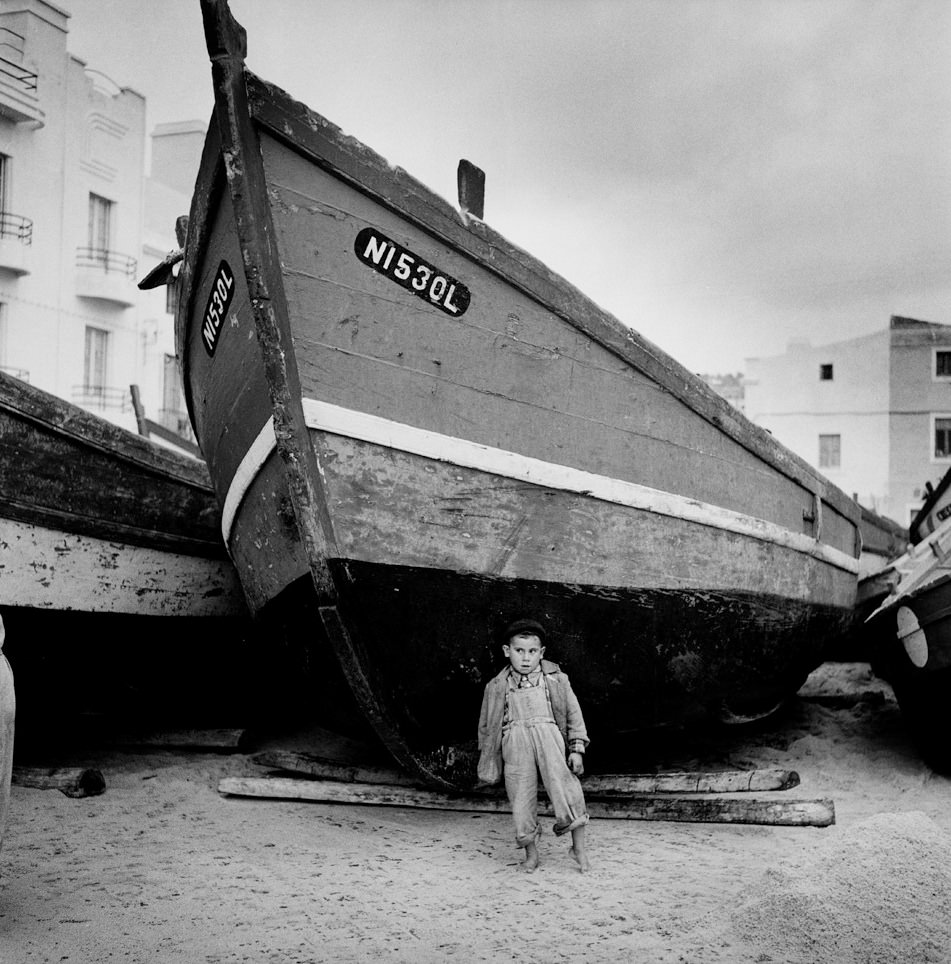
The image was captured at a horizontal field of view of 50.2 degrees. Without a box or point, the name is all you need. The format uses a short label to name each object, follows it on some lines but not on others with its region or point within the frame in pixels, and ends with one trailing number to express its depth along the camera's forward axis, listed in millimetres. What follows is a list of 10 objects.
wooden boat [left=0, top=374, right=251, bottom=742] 4602
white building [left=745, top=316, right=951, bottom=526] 20422
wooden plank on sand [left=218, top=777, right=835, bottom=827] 3920
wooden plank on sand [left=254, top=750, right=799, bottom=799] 4281
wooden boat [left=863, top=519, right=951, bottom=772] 4566
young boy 3518
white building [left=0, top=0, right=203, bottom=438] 13016
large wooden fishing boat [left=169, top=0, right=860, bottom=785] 3508
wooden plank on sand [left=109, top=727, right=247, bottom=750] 5285
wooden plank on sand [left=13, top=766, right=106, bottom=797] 4395
